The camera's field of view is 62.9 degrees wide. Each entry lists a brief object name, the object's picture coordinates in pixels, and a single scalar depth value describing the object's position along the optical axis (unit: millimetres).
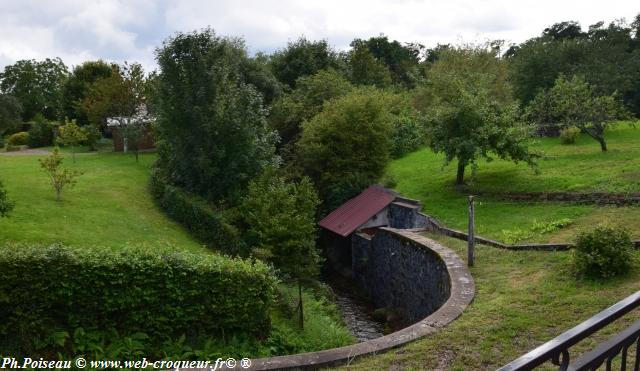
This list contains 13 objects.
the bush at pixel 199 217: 17828
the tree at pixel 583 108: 21109
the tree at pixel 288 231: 13258
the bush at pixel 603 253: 10859
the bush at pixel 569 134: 25891
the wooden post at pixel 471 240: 12984
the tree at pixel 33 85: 59906
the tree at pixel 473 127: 18484
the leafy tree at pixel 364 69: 44062
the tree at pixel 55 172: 20469
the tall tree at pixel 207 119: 21578
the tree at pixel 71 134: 30797
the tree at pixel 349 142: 23953
